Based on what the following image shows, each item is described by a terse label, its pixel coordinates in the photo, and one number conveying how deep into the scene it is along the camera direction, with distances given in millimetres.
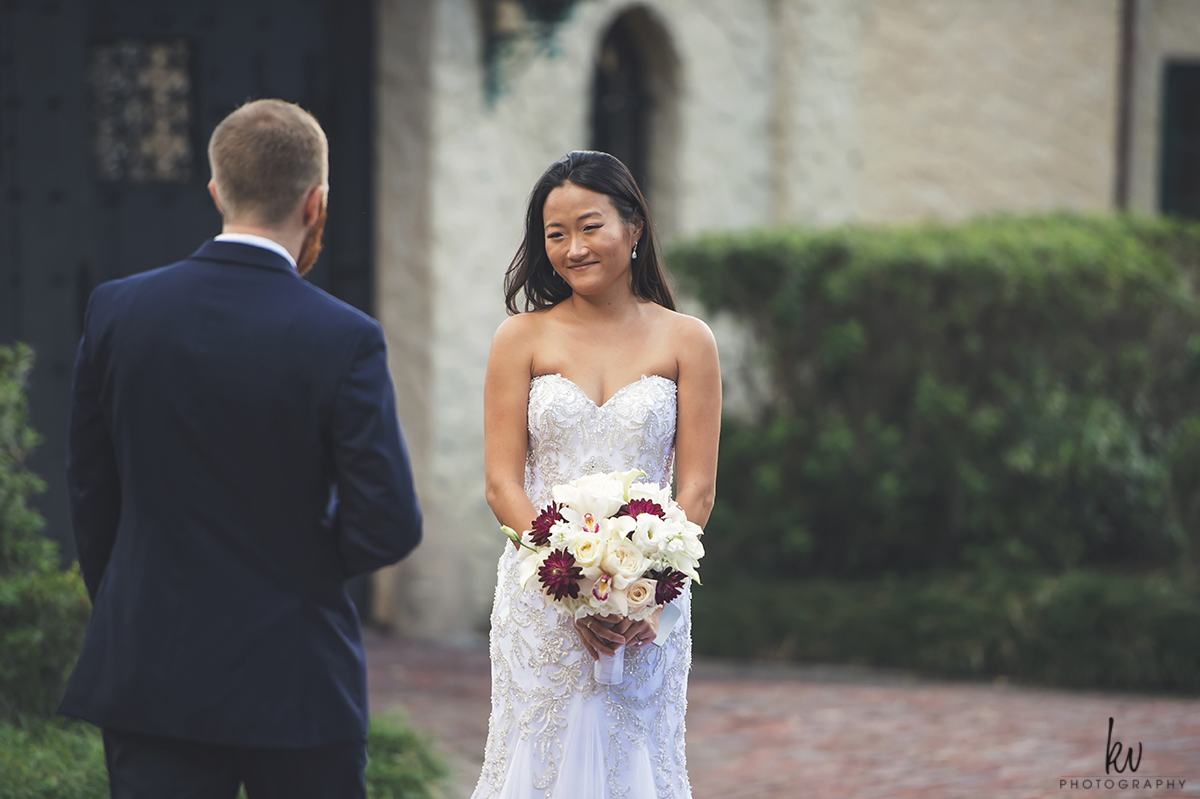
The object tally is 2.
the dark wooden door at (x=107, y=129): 14133
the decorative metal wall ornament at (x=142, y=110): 14672
